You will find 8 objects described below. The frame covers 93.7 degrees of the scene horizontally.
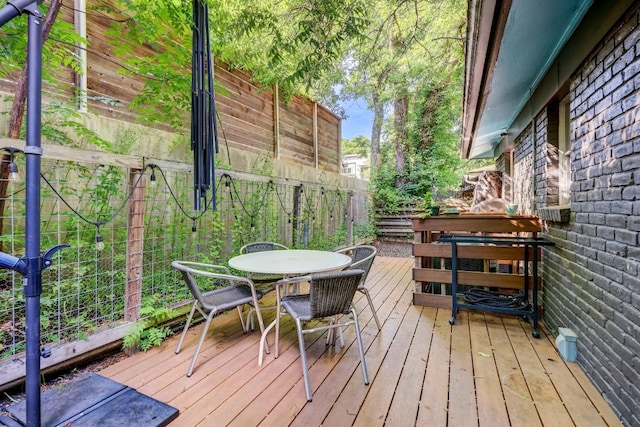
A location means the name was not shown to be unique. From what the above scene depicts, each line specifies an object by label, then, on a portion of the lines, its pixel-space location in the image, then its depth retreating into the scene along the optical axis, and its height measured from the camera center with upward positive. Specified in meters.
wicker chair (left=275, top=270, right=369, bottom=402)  1.93 -0.59
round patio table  2.26 -0.42
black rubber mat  1.58 -1.09
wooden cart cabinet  3.14 -0.43
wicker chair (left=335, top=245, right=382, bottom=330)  2.66 -0.44
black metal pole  1.18 +0.11
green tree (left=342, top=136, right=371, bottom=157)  22.97 +5.22
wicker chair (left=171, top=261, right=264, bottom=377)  2.11 -0.69
